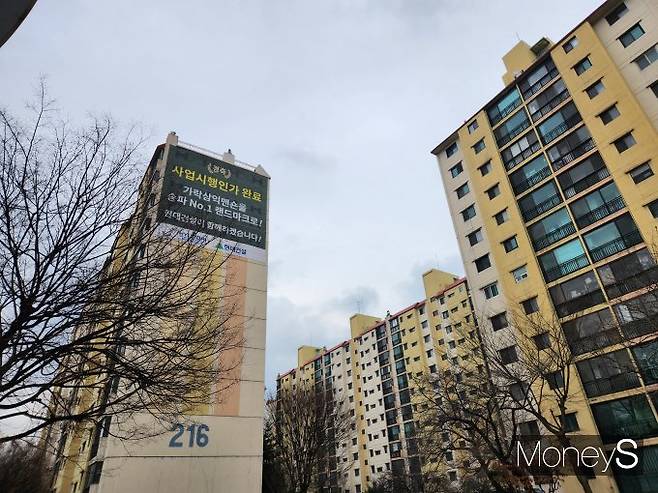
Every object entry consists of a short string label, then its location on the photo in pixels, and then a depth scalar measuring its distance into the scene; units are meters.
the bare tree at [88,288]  6.16
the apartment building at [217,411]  19.48
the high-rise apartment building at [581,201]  23.11
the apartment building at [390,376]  54.81
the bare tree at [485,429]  16.45
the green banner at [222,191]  25.88
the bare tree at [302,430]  28.58
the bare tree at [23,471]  23.45
